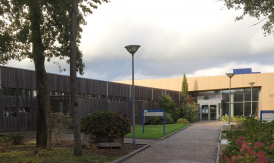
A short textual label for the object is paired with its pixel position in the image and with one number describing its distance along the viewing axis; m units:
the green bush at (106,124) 11.01
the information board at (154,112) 18.00
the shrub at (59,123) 12.50
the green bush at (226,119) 30.66
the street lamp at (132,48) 13.47
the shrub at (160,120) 29.34
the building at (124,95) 18.19
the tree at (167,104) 31.98
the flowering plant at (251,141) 3.78
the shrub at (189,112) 32.28
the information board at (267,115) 16.52
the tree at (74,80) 9.34
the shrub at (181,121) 29.83
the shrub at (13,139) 12.15
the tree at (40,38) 10.40
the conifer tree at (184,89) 37.88
